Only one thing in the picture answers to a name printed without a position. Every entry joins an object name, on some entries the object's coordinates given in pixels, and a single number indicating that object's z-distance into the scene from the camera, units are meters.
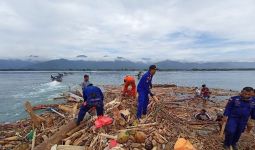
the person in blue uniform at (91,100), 4.03
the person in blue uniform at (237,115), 3.31
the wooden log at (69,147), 3.53
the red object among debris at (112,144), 3.43
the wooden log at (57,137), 3.58
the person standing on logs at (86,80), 5.92
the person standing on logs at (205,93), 8.16
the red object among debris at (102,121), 3.89
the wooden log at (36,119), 4.78
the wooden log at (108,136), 3.59
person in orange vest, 5.39
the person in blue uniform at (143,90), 4.14
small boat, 23.37
